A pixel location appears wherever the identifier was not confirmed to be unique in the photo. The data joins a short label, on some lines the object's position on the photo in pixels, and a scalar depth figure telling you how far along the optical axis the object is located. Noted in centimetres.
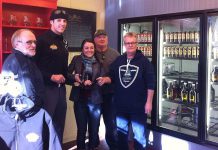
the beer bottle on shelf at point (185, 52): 286
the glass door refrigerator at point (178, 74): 282
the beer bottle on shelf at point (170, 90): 308
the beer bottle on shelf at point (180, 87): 302
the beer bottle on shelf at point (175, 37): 293
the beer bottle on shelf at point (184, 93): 293
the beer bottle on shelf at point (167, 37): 296
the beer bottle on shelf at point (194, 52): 277
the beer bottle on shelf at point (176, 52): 295
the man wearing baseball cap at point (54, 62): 228
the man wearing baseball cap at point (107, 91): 264
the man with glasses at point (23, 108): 155
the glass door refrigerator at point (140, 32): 311
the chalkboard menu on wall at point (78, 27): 322
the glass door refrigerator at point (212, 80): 247
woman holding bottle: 247
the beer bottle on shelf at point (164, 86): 310
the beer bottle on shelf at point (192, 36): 275
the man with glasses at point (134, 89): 234
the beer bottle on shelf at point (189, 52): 281
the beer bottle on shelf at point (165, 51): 301
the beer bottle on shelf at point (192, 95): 287
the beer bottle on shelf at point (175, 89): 307
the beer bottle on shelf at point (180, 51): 292
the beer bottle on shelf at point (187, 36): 281
